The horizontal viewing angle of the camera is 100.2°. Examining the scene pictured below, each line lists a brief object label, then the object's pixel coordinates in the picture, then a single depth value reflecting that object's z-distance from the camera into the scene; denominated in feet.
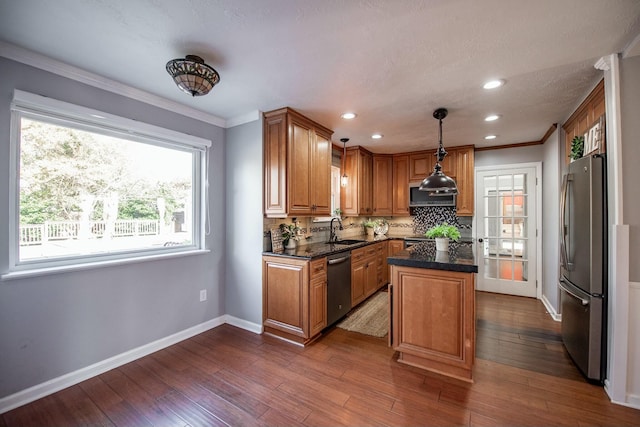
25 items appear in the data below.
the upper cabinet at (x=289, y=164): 9.48
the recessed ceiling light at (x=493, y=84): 7.48
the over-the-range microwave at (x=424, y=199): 14.88
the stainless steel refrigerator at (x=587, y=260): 6.58
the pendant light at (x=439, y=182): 9.03
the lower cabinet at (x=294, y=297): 8.98
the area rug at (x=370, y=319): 10.09
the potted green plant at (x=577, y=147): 8.43
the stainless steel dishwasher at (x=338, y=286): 10.03
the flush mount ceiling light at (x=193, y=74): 5.91
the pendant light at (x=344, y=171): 14.33
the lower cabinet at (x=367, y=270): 11.95
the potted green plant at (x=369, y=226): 16.80
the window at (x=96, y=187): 6.47
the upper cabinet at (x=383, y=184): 16.78
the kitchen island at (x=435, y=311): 6.95
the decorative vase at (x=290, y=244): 10.62
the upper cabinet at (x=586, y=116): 7.43
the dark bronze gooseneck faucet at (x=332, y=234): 13.99
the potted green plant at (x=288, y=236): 10.62
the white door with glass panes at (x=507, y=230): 13.92
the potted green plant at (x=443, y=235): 8.57
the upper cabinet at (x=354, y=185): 14.92
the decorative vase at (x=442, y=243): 8.71
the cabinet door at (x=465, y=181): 14.53
